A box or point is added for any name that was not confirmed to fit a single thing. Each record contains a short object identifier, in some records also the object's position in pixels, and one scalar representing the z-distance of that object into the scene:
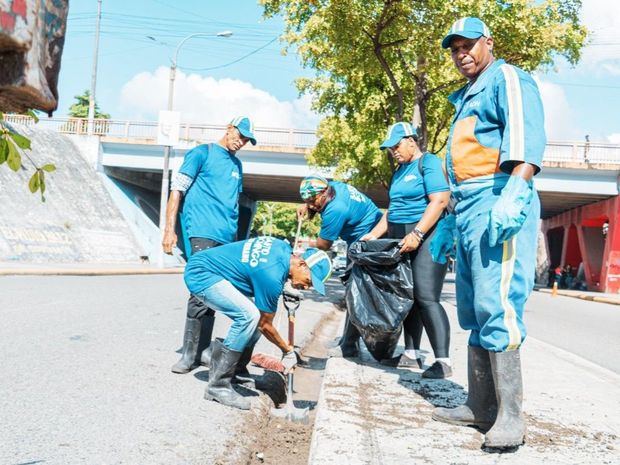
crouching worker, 3.91
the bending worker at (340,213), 4.93
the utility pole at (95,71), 33.88
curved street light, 23.44
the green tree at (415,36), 12.65
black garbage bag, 4.62
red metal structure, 29.81
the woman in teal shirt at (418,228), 4.69
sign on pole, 21.45
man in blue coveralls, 2.96
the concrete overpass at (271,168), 27.56
